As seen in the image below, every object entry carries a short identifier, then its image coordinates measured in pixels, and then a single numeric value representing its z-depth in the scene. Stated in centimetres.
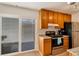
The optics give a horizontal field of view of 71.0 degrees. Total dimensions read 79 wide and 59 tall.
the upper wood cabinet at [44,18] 252
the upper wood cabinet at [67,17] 309
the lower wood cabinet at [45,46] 221
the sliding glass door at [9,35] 219
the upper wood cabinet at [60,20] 293
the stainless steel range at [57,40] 245
